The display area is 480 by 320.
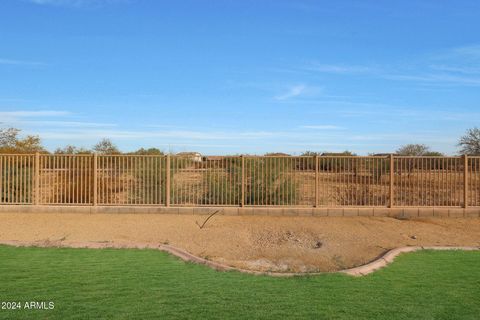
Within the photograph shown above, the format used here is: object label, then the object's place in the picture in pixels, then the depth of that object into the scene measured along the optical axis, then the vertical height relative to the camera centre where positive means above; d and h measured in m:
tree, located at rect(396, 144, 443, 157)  44.45 +0.94
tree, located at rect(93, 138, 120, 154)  39.39 +1.07
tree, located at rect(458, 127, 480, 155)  39.72 +1.27
